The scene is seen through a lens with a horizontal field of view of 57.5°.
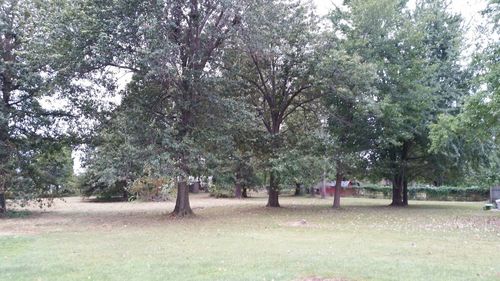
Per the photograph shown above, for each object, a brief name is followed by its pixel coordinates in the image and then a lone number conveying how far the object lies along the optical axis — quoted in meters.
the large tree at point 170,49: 16.77
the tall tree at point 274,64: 19.16
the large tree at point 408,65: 23.31
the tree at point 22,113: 21.72
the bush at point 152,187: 16.80
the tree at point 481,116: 15.61
